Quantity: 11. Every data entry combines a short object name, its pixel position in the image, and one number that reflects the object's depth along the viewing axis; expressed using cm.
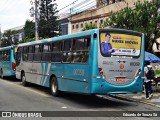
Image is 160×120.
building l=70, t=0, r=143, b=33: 3956
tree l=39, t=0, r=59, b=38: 4976
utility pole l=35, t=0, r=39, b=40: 2778
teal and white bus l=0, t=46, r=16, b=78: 2114
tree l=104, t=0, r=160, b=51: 2176
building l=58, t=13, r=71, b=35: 5097
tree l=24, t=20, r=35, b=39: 5379
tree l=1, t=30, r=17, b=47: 6562
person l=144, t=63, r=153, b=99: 1215
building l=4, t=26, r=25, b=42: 6790
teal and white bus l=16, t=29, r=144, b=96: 1017
